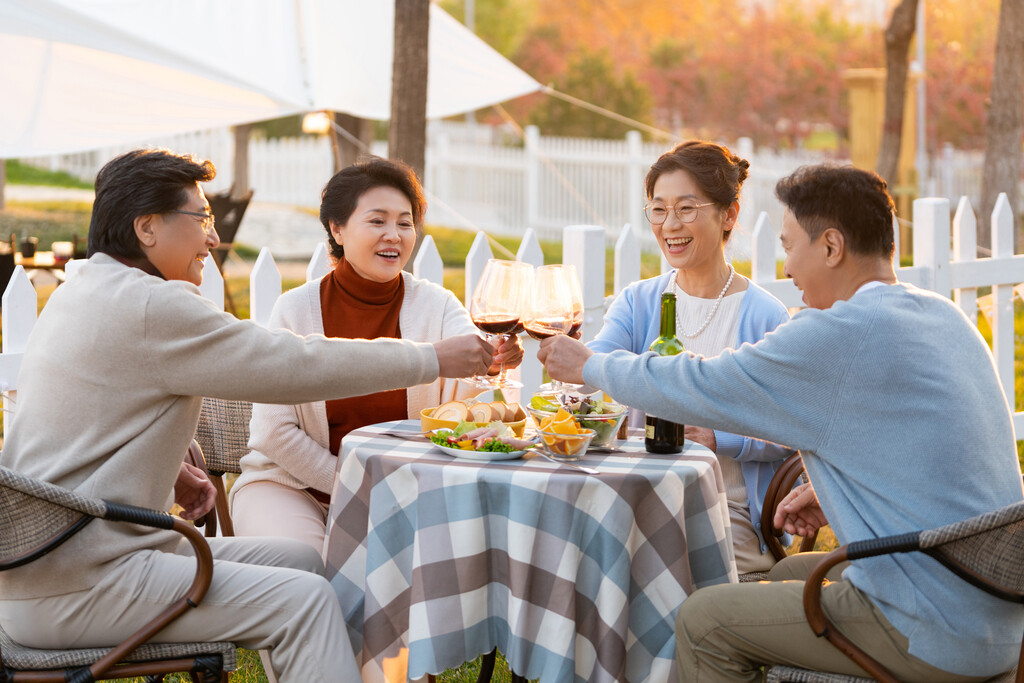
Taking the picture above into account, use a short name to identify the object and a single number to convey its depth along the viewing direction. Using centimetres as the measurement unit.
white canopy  866
